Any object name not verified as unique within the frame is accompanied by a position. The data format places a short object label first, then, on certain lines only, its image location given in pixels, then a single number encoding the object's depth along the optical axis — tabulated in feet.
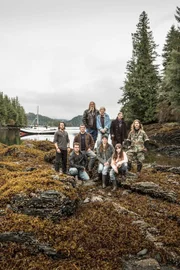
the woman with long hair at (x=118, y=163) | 30.40
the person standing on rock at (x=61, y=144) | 35.68
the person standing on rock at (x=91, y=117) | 39.71
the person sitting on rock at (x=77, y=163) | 32.71
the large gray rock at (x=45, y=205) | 19.42
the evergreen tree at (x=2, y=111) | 354.13
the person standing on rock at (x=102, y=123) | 38.06
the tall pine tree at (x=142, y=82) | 123.54
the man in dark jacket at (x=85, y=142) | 35.09
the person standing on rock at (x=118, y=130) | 38.93
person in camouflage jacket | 35.76
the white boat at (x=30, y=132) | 209.77
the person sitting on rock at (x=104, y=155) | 31.33
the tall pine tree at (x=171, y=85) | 88.09
